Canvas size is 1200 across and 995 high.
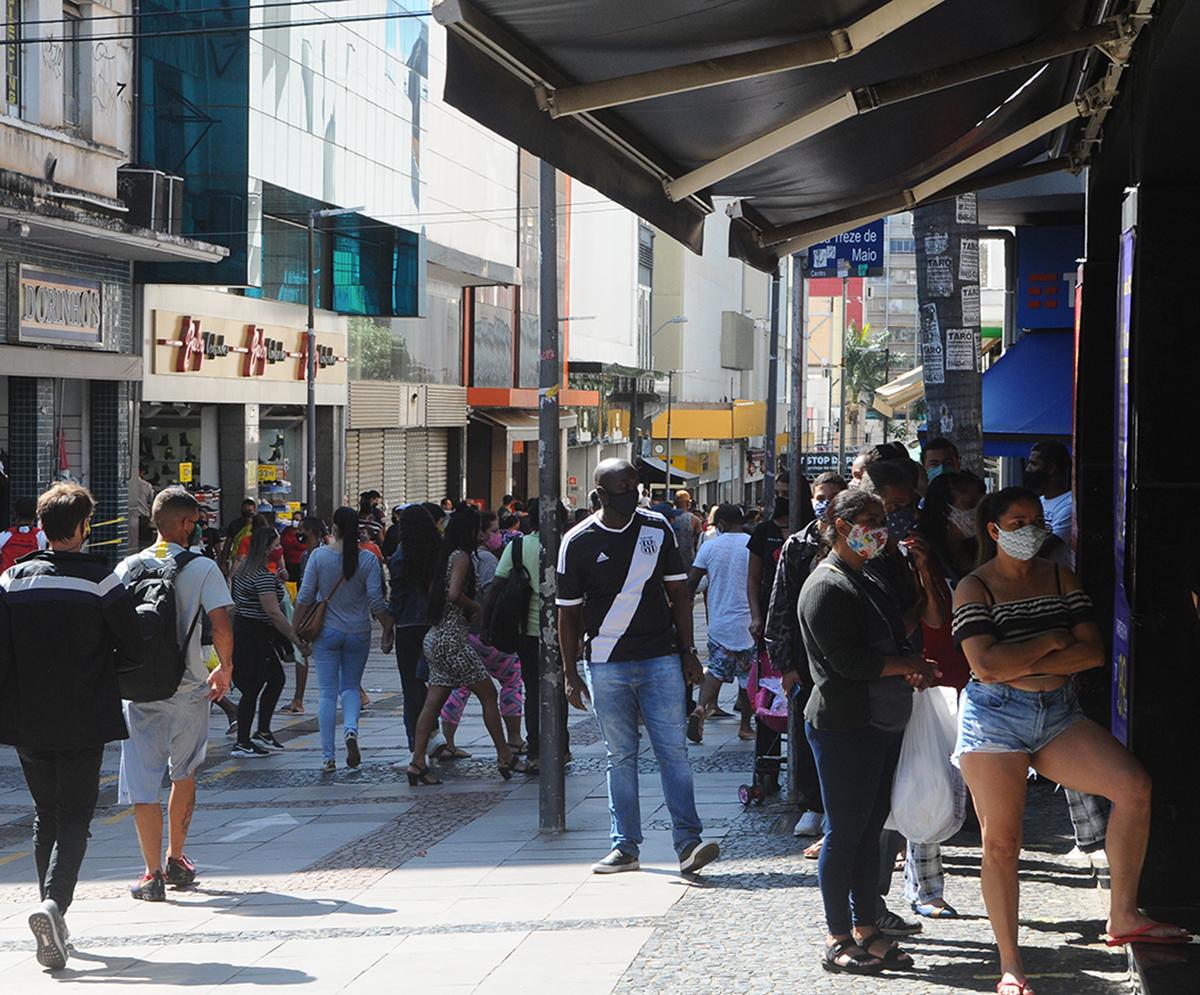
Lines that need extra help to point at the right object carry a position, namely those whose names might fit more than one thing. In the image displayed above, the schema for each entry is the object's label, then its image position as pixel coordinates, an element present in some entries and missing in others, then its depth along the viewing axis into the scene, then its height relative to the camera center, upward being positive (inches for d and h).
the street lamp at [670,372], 1964.8 +113.0
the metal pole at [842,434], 2165.6 +4.3
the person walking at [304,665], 573.6 -81.5
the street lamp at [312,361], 1198.3 +51.0
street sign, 675.4 +73.3
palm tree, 4052.7 +164.8
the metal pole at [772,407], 1177.0 +21.8
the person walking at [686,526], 824.3 -43.9
